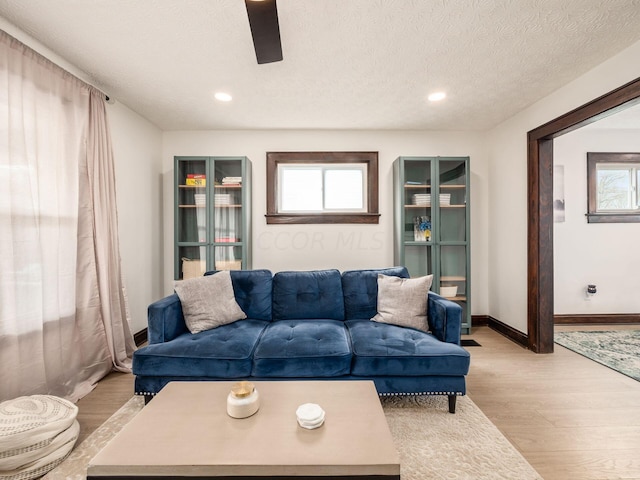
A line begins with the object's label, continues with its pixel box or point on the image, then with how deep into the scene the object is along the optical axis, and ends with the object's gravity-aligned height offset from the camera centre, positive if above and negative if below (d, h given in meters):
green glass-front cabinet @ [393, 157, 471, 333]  3.42 +0.22
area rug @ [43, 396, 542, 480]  1.43 -1.17
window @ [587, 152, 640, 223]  3.80 +0.68
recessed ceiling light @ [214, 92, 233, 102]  2.72 +1.39
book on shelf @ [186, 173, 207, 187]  3.39 +0.72
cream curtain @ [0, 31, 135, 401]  1.78 +0.04
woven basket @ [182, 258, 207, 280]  3.43 -0.33
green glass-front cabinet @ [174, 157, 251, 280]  3.38 +0.30
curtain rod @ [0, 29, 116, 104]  1.80 +1.30
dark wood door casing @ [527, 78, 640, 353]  2.88 -0.04
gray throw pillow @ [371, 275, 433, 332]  2.32 -0.53
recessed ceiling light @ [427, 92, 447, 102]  2.75 +1.40
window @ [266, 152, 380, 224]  3.65 +0.68
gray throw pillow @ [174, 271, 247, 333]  2.25 -0.51
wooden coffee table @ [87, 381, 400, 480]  0.97 -0.76
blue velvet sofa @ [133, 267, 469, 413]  1.88 -0.76
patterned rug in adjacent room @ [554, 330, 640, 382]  2.59 -1.15
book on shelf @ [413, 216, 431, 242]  3.48 +0.12
